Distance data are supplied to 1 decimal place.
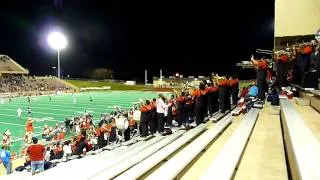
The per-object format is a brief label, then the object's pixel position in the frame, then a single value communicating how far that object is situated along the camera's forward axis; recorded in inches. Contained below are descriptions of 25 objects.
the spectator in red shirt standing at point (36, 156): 213.0
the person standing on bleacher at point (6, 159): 275.3
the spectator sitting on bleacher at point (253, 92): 333.2
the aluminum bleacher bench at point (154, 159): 126.3
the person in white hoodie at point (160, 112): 311.1
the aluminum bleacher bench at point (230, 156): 100.9
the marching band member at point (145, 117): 309.3
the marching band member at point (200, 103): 289.9
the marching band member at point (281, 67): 268.9
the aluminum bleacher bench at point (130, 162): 134.4
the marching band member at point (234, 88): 365.4
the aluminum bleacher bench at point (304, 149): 64.2
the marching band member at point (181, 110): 311.9
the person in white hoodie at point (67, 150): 320.4
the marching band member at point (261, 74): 280.6
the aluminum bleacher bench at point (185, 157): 118.5
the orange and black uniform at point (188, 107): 312.4
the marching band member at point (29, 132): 437.5
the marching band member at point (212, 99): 333.4
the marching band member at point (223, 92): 323.1
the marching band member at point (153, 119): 316.3
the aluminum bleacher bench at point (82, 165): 144.3
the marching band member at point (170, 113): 334.2
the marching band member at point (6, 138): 342.6
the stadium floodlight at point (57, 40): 1414.9
